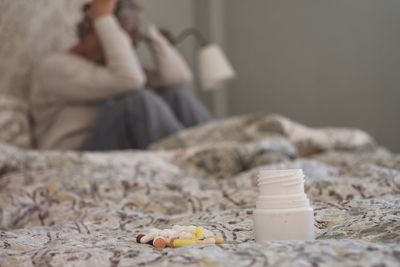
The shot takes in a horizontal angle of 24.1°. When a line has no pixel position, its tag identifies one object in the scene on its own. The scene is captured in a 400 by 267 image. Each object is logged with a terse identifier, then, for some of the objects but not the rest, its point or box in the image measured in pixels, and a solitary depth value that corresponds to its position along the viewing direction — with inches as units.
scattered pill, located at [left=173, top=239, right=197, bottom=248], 31.2
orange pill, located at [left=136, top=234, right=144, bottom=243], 33.4
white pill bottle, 31.1
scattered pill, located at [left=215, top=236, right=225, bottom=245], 31.9
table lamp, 116.7
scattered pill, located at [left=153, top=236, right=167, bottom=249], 31.7
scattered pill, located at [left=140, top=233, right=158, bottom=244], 32.9
